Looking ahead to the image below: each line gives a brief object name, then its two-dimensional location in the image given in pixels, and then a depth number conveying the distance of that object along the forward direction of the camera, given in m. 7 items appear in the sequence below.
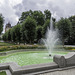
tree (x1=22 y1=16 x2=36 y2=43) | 24.60
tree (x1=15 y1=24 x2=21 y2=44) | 32.58
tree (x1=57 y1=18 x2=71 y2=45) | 23.27
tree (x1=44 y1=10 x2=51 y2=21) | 49.56
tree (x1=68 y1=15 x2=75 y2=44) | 38.40
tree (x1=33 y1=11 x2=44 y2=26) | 46.00
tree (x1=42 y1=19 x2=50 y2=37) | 28.33
